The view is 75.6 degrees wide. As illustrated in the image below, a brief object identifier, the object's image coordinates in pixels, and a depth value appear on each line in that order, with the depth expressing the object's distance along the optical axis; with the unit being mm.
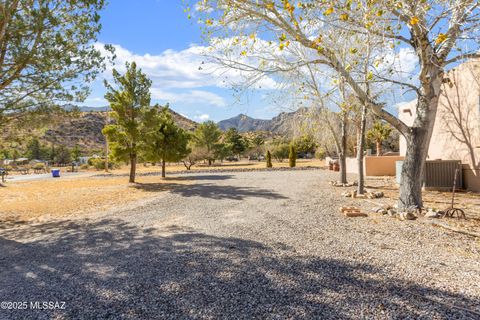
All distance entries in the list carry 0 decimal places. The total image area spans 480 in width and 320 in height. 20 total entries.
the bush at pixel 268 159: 32008
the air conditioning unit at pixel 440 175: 11258
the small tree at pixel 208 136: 42281
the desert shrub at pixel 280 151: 47031
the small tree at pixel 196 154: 37062
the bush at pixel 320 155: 41591
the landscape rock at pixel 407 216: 6822
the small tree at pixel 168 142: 21141
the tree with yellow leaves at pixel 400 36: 5969
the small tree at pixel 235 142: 51625
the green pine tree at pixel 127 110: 17281
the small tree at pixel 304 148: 43797
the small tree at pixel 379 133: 20911
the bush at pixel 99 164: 36941
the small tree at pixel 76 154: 50281
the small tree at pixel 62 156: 53122
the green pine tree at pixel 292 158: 31273
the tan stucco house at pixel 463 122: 10570
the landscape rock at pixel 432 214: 6814
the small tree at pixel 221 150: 44281
